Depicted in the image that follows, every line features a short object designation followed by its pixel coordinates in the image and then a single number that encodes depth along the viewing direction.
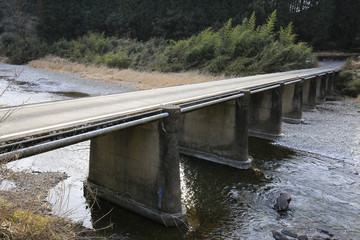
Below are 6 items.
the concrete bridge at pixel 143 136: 4.96
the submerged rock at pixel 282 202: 7.47
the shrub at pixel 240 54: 27.80
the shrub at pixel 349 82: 26.61
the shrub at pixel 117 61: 36.44
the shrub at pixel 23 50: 45.41
